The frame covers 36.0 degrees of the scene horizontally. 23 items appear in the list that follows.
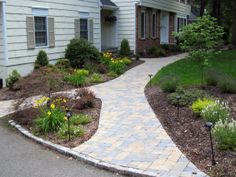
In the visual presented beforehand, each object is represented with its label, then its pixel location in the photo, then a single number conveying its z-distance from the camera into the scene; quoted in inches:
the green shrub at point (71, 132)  250.9
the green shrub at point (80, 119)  279.6
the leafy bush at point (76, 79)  457.7
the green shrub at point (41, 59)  526.5
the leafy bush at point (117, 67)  560.1
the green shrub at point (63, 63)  555.4
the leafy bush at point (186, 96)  322.7
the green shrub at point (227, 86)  361.7
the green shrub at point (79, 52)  578.4
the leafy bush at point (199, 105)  284.8
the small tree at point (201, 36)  373.7
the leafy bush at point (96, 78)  488.7
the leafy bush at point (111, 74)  531.2
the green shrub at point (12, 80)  437.9
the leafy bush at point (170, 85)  366.6
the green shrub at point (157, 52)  842.2
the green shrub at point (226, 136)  210.2
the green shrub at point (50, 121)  265.4
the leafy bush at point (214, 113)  258.1
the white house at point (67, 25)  480.7
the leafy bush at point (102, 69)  548.4
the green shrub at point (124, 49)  754.2
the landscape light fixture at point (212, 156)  196.4
